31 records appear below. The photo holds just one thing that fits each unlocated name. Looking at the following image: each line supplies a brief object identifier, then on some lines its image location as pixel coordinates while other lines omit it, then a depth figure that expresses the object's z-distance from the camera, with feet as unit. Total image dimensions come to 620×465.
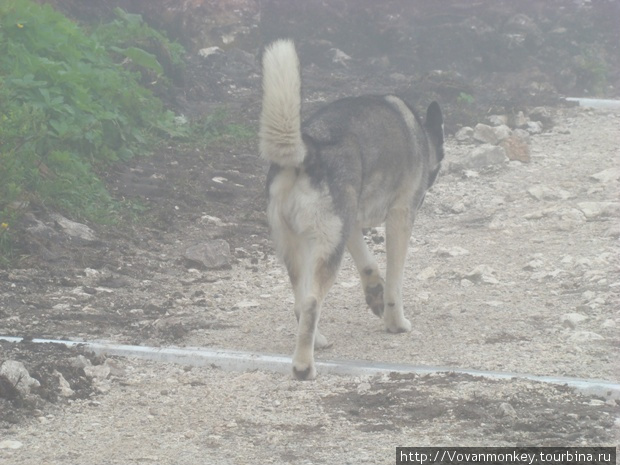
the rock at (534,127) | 73.77
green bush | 50.01
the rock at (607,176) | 62.13
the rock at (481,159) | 66.54
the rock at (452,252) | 51.26
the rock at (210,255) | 49.80
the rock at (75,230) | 49.65
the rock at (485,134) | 70.64
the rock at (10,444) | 26.99
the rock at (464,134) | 71.46
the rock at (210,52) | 86.33
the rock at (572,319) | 39.32
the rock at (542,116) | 75.31
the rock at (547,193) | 60.18
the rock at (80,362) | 33.01
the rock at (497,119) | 74.02
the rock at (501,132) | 70.33
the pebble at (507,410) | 28.76
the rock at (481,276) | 46.91
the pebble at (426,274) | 48.27
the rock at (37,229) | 47.83
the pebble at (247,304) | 44.47
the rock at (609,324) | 38.63
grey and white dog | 34.14
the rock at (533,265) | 48.26
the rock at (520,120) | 74.79
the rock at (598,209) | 54.95
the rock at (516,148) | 67.87
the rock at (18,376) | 29.91
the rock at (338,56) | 90.63
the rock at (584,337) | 37.32
